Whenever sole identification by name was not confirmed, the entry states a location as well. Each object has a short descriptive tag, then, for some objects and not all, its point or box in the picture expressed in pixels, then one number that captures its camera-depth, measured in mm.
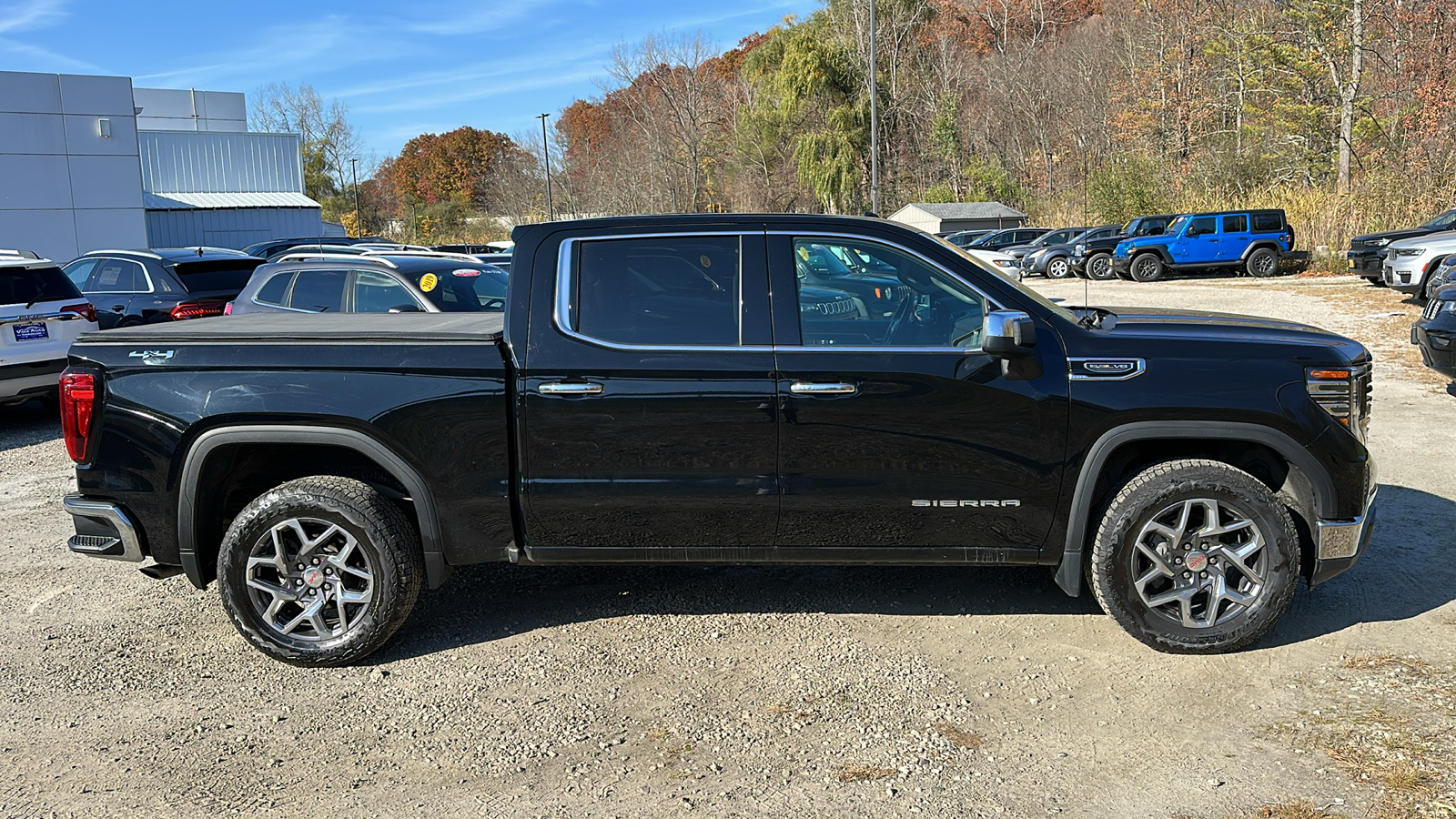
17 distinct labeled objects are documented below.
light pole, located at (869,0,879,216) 34406
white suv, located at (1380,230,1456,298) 17875
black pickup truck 4422
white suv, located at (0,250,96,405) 9836
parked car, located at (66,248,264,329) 12420
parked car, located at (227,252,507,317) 9438
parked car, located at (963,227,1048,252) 36344
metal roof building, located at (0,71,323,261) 30688
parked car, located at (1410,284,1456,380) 9898
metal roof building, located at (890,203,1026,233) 45375
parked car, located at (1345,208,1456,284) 21156
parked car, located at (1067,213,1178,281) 29297
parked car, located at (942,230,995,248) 39091
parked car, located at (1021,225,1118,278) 31297
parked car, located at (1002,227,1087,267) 33281
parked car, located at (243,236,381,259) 24516
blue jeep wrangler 28234
